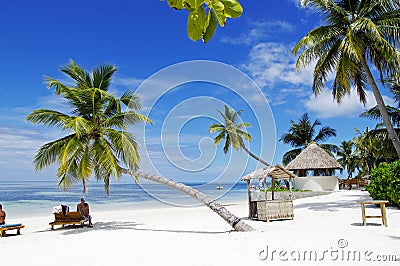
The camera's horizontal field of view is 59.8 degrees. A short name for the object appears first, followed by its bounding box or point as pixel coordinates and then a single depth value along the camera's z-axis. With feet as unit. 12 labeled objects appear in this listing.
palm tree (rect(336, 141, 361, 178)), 144.46
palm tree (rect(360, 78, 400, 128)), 57.65
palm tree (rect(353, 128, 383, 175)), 113.00
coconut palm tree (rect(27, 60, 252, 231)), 37.78
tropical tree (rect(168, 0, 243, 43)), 3.84
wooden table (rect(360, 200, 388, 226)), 31.35
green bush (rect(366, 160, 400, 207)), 42.04
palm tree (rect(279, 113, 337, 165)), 105.60
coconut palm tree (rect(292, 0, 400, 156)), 44.47
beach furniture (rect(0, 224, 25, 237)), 38.08
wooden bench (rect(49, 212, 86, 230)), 42.46
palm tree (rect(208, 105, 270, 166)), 96.27
